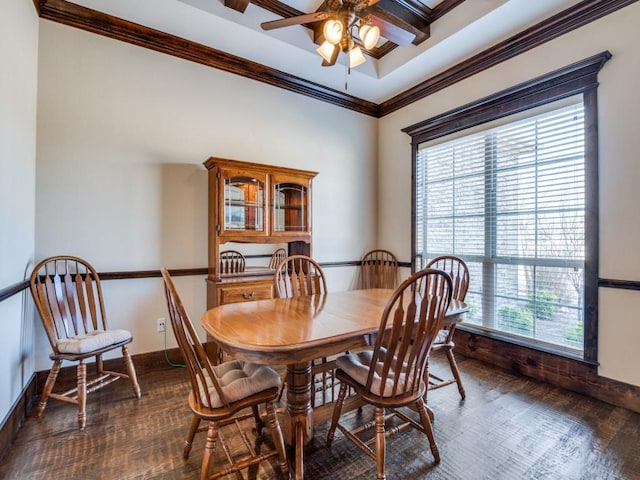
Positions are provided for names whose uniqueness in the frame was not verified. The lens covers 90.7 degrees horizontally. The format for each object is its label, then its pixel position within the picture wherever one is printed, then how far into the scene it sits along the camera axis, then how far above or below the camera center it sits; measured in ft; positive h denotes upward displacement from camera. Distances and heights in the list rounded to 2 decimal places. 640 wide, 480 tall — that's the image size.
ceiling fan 6.34 +4.48
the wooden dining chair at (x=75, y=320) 6.43 -1.86
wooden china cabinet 9.04 +0.78
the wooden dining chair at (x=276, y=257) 10.69 -0.55
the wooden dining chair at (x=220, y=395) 4.25 -2.25
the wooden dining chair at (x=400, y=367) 4.48 -1.88
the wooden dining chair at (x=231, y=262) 9.59 -0.64
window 7.75 +1.01
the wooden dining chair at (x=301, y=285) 7.50 -1.12
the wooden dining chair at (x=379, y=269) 12.93 -1.18
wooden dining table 4.21 -1.36
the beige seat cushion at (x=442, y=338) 7.44 -2.30
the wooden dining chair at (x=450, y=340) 7.31 -2.34
